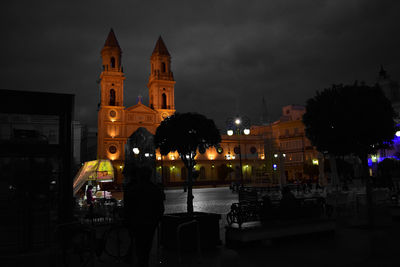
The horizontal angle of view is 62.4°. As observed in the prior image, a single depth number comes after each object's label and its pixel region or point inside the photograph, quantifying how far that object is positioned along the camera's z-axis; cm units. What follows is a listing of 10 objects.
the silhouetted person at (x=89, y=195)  1384
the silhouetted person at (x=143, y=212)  502
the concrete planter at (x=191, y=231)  689
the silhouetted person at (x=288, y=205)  785
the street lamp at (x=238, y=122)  1655
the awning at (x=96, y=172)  1653
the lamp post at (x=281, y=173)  2437
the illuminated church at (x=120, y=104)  5278
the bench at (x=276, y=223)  700
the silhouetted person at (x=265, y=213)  791
